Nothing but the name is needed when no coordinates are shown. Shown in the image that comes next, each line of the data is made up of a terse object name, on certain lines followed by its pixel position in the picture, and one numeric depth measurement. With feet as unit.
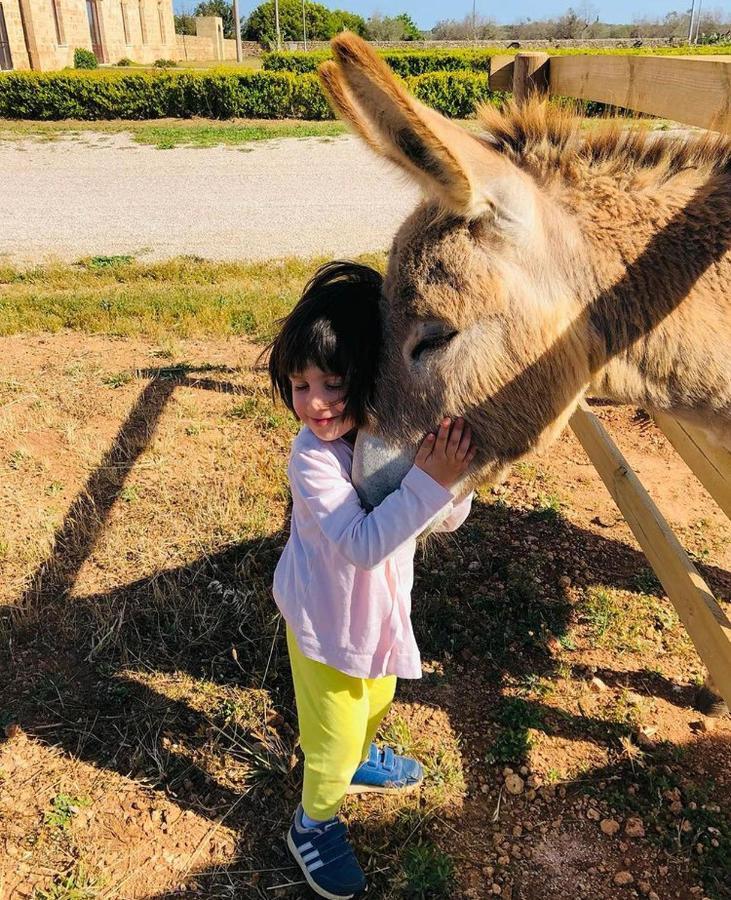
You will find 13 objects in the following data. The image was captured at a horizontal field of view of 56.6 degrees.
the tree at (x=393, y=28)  233.55
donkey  6.34
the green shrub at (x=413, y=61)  100.08
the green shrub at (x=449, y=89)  79.97
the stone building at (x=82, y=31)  126.82
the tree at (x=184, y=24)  240.12
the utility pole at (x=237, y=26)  133.05
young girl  6.48
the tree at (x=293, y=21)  223.92
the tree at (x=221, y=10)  261.07
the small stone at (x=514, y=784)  9.25
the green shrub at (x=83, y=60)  136.56
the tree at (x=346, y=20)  221.87
